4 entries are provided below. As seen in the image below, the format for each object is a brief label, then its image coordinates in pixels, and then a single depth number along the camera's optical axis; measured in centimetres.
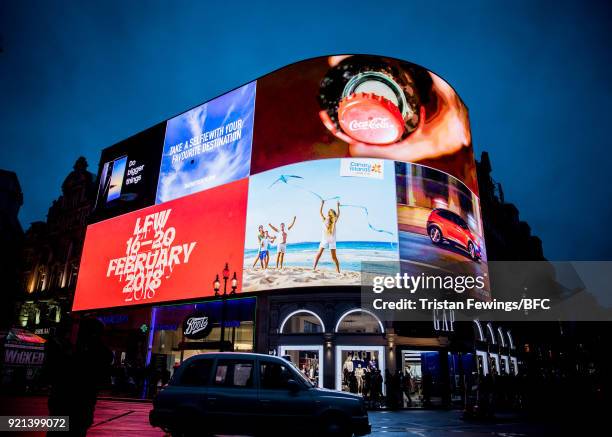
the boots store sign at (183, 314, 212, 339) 2484
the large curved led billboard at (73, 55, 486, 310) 2384
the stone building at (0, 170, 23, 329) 4891
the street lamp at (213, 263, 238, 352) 1980
